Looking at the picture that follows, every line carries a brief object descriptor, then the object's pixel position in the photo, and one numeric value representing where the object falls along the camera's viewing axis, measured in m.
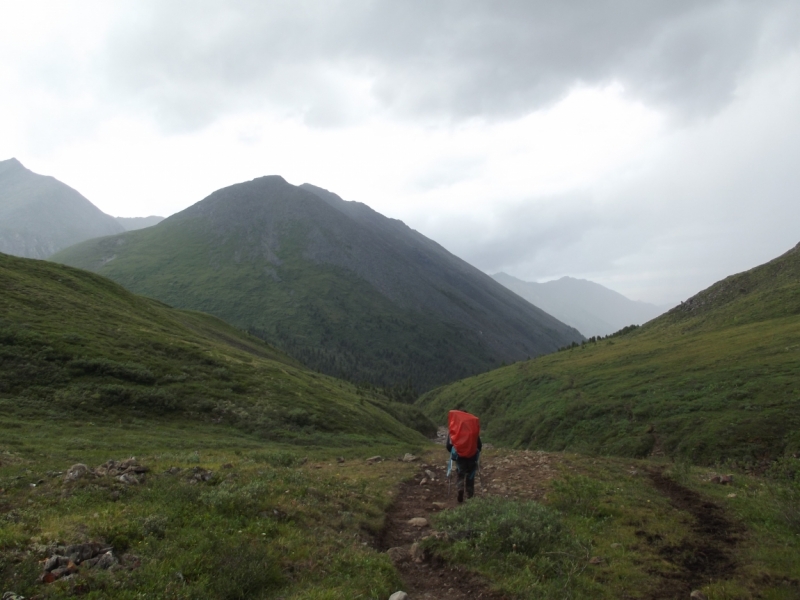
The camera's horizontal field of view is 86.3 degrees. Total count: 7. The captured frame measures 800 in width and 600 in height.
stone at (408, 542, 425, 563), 9.93
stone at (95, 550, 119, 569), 7.38
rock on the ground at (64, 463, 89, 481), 11.09
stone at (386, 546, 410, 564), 9.95
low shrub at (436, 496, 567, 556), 9.91
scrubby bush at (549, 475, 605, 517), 12.99
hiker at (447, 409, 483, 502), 14.18
